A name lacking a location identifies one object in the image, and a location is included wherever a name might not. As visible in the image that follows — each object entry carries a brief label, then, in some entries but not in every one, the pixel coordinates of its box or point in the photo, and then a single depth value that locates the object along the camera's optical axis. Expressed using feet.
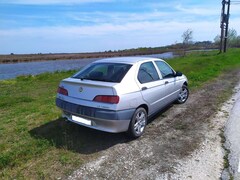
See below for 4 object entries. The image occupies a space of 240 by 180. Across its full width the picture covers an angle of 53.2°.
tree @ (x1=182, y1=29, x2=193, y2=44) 142.79
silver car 14.20
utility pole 96.84
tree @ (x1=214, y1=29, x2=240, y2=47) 216.58
